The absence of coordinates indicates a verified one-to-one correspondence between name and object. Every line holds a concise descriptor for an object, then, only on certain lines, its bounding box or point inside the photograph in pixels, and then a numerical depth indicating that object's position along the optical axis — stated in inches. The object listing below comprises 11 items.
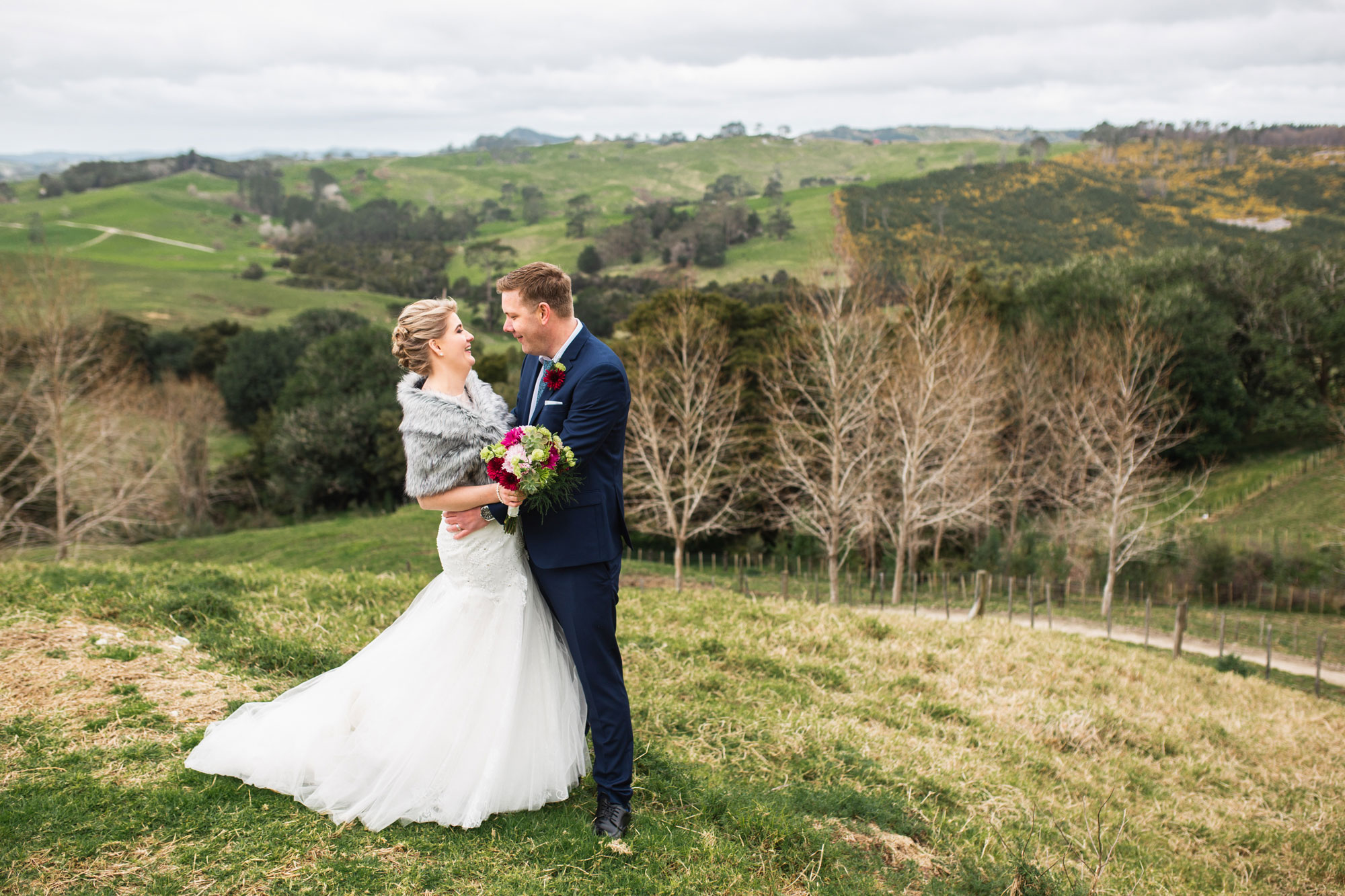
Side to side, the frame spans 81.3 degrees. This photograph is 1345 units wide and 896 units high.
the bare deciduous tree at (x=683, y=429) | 1018.1
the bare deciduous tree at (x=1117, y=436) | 1094.4
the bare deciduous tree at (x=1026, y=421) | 1352.1
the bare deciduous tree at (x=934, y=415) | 957.8
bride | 165.6
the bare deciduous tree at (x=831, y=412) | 949.2
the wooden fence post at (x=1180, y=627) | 723.7
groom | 160.7
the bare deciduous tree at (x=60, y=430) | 1055.0
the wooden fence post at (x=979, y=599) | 599.5
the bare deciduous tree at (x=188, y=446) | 1716.3
